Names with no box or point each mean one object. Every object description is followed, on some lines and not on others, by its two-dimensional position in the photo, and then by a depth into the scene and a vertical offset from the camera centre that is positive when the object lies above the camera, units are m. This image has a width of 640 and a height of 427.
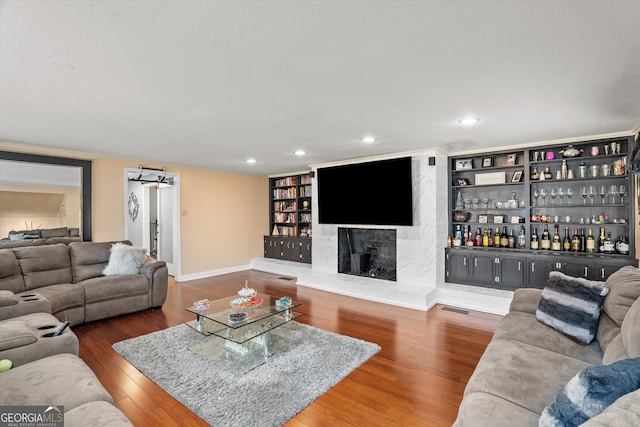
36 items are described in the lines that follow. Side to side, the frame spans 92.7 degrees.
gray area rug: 2.15 -1.36
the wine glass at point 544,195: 4.51 +0.25
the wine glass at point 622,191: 3.95 +0.26
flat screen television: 4.93 +0.36
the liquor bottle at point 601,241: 4.09 -0.40
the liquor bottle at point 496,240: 4.80 -0.43
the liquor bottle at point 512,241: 4.71 -0.44
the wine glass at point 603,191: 4.09 +0.28
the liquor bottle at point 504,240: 4.73 -0.43
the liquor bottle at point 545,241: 4.43 -0.42
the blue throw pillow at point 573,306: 2.08 -0.69
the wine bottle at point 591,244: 4.15 -0.45
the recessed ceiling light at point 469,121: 3.13 +0.97
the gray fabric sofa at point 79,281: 3.59 -0.83
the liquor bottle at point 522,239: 4.59 -0.41
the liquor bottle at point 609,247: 4.00 -0.47
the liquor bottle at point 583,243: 4.22 -0.44
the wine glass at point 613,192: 4.03 +0.26
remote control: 2.14 -0.80
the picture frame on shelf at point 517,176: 4.62 +0.55
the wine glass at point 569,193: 4.32 +0.26
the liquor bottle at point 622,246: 3.89 -0.45
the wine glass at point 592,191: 4.16 +0.28
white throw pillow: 4.27 -0.63
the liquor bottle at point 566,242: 4.31 -0.43
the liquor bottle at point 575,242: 4.23 -0.42
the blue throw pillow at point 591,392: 1.05 -0.64
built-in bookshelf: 7.19 -0.09
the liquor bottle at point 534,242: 4.56 -0.45
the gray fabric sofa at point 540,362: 1.32 -0.87
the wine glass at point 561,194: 4.38 +0.26
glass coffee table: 2.86 -1.16
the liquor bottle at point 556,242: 4.36 -0.43
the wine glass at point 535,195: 4.57 +0.25
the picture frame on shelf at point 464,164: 4.96 +0.80
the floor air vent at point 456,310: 4.19 -1.36
